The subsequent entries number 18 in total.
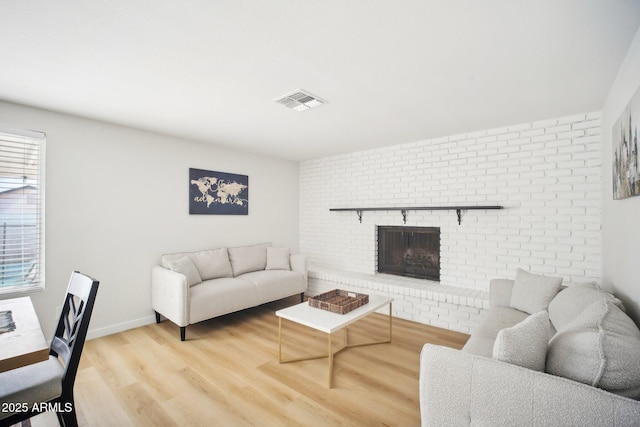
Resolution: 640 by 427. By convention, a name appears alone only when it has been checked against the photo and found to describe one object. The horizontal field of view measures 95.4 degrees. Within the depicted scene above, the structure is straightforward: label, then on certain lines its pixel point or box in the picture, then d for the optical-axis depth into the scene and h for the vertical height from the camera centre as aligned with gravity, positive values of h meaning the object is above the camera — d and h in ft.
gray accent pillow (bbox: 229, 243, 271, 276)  13.56 -2.09
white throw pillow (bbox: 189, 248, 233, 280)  12.22 -2.07
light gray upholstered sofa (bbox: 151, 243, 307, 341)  10.29 -2.75
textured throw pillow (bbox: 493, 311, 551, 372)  4.02 -1.86
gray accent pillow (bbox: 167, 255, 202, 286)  10.91 -2.02
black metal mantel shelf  11.19 +0.25
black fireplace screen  12.97 -1.74
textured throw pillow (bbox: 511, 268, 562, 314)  8.13 -2.24
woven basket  8.43 -2.68
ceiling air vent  8.04 +3.33
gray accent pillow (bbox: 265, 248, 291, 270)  14.62 -2.23
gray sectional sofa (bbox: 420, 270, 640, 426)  3.34 -2.08
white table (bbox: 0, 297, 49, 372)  3.70 -1.79
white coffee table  7.52 -2.85
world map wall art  13.00 +1.07
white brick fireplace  9.61 +0.20
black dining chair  4.20 -2.58
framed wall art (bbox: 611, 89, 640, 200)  5.21 +1.25
